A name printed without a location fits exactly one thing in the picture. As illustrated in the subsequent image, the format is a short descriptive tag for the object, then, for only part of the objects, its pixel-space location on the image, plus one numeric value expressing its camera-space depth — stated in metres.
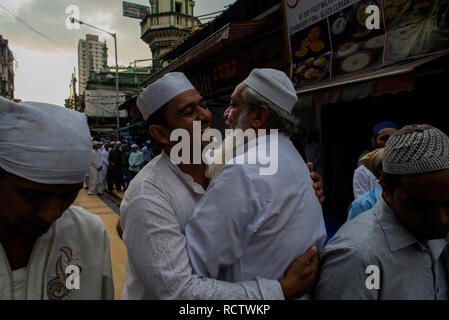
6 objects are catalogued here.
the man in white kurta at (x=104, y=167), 10.73
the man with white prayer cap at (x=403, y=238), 1.05
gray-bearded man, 1.00
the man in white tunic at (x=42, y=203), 0.89
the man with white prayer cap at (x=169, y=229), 0.98
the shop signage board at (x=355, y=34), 3.34
